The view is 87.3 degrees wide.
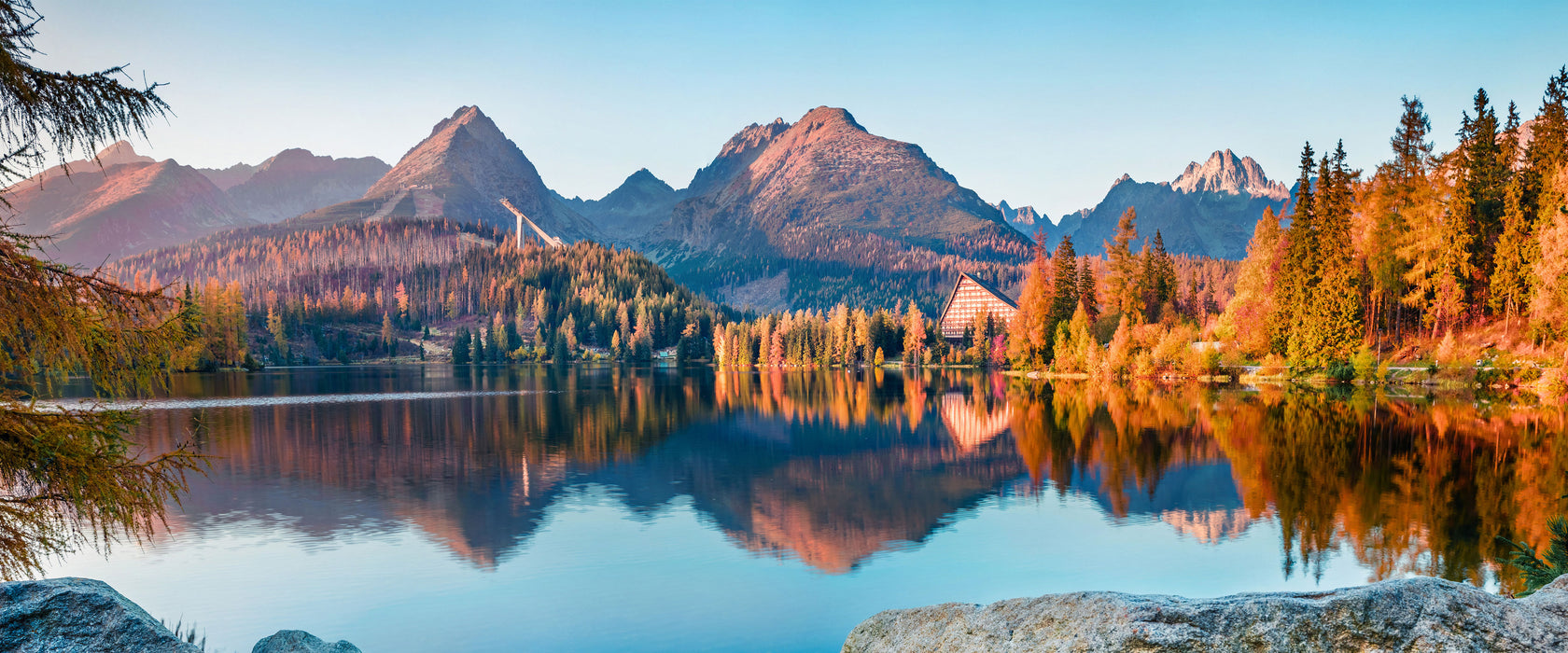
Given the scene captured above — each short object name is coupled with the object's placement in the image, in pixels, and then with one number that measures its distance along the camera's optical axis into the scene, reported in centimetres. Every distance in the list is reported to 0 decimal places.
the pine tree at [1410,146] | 6844
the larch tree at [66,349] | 863
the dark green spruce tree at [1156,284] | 8956
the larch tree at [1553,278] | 4753
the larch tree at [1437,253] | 6044
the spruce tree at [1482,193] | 6203
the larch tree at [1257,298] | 7419
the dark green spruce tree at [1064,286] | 9125
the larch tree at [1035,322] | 9038
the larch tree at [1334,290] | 6412
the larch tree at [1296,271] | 6950
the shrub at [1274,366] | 7181
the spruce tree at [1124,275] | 8800
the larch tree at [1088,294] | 9325
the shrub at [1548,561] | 1069
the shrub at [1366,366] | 6456
